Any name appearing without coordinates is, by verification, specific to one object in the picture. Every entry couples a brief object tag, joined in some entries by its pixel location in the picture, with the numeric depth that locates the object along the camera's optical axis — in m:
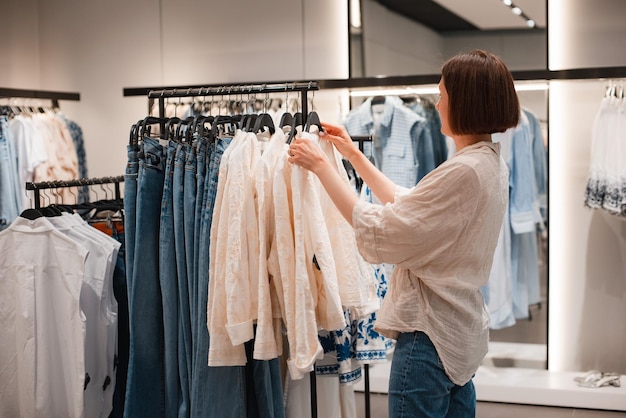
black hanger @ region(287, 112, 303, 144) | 2.60
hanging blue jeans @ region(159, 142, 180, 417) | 2.72
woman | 2.03
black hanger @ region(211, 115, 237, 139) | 2.65
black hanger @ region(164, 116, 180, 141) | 2.81
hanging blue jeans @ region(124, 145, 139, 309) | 2.79
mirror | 4.73
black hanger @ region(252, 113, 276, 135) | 2.61
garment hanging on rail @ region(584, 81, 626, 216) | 4.32
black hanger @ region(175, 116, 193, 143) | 2.78
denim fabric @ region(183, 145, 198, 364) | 2.67
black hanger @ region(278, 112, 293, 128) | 2.69
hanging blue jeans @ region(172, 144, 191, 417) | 2.69
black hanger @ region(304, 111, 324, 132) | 2.62
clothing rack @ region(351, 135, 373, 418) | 3.14
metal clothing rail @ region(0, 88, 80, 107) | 4.79
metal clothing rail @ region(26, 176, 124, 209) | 3.35
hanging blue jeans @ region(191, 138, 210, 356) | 2.65
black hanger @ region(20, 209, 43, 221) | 3.19
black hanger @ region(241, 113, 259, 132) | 2.63
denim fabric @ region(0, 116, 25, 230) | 4.67
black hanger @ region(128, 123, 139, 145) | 2.79
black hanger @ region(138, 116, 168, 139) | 2.79
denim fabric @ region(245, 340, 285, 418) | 2.66
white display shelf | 4.41
